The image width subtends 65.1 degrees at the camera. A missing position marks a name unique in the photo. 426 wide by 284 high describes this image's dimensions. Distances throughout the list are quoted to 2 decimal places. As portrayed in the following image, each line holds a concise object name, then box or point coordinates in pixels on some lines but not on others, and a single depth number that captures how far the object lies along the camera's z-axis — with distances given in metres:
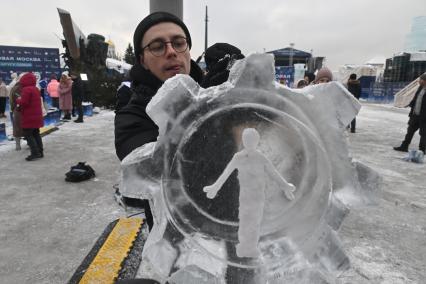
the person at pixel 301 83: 5.25
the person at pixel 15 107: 6.23
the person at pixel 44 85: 14.34
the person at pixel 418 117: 6.65
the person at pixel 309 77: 6.34
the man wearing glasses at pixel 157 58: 1.20
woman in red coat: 5.94
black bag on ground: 4.66
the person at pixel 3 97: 11.08
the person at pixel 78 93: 10.41
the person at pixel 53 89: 12.02
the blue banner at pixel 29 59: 15.98
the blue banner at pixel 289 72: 15.85
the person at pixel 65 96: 10.12
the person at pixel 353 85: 8.78
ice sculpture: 0.78
